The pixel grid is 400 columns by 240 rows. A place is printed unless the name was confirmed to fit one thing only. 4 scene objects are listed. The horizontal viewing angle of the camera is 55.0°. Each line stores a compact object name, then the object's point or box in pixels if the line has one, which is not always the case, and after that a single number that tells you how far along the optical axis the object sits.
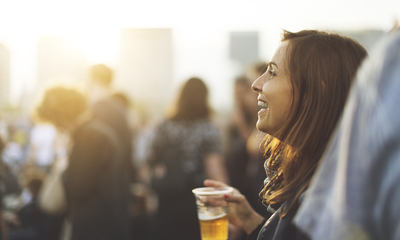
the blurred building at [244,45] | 55.91
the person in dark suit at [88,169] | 3.02
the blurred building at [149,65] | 69.08
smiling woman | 1.16
